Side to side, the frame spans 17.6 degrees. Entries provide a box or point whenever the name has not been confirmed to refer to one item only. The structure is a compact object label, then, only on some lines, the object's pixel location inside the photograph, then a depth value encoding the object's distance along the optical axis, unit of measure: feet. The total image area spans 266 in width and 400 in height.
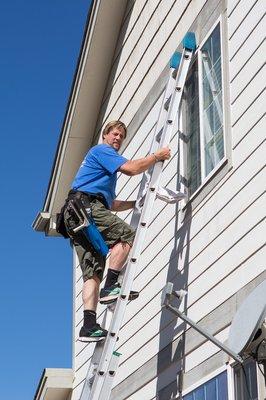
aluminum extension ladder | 19.67
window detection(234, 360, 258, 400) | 18.15
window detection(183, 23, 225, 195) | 23.24
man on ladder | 21.71
